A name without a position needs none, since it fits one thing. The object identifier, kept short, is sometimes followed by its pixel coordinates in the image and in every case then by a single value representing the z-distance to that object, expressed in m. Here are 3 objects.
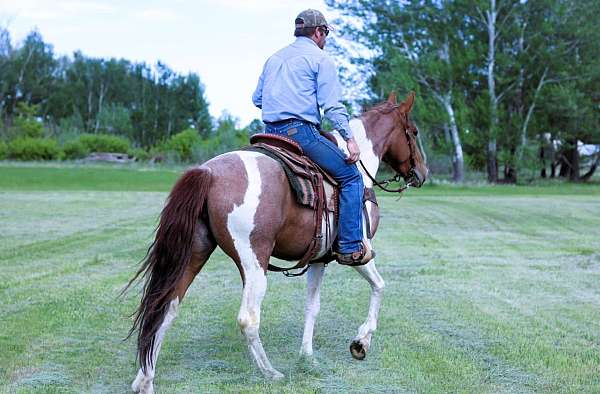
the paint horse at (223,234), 5.50
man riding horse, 6.21
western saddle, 5.98
